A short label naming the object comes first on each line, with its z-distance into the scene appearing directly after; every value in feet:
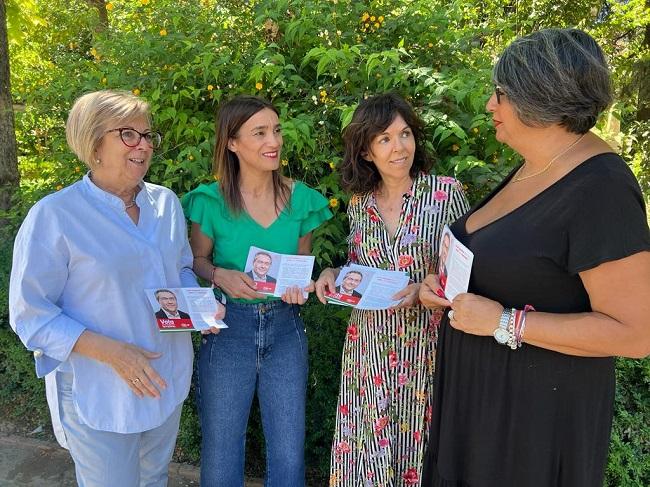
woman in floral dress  7.80
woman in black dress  5.04
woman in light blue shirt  6.46
